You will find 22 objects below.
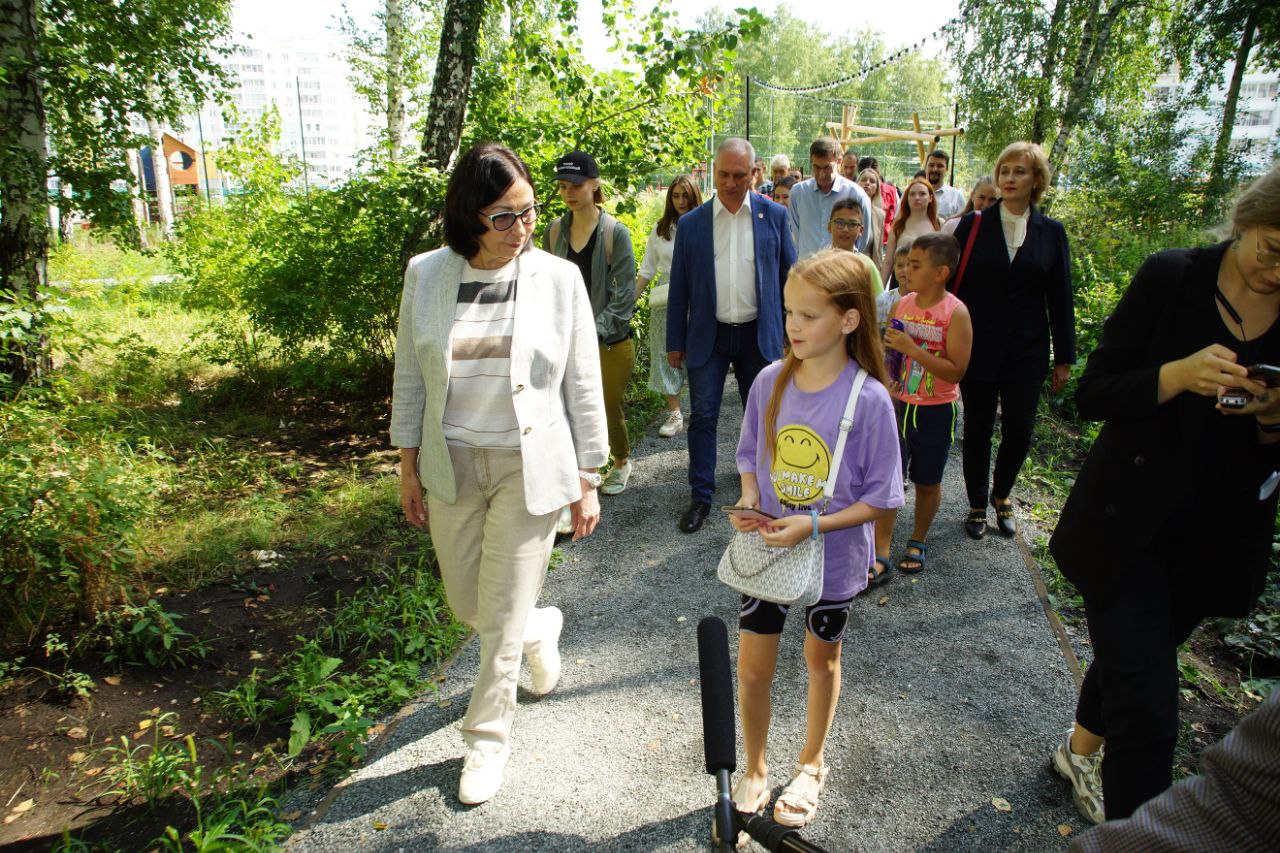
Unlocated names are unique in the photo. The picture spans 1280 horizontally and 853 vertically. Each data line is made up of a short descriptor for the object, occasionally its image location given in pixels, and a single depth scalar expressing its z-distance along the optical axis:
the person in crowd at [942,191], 8.54
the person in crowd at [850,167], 11.11
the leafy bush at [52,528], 3.53
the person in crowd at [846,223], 5.36
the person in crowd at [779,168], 10.44
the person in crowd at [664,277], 7.01
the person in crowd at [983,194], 7.16
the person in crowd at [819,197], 6.61
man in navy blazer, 5.06
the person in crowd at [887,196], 9.65
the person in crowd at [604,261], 5.39
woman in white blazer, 2.71
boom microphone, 1.12
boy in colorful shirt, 4.16
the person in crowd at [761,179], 11.15
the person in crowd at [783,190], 9.95
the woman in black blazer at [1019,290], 4.57
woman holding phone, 2.08
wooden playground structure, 20.62
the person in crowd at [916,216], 6.56
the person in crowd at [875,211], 7.56
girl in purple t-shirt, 2.43
